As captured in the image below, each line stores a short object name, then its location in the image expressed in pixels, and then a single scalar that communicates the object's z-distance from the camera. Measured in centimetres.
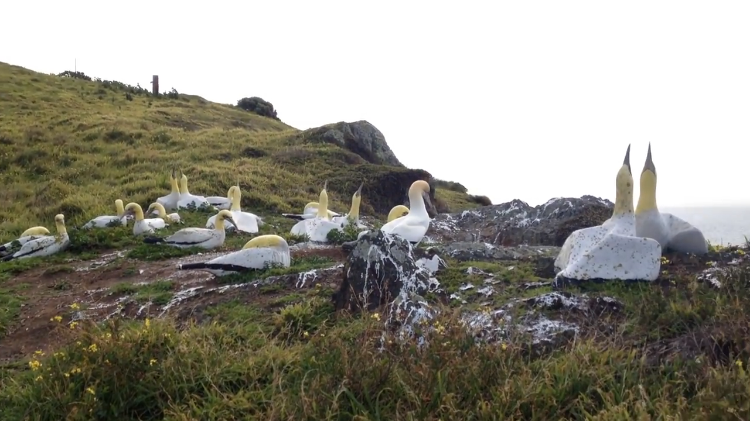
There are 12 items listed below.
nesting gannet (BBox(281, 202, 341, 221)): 1381
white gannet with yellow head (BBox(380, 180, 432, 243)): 896
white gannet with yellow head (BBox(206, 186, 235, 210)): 1494
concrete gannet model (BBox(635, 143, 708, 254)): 672
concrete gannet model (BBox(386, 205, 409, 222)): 1111
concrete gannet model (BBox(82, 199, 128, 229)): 1217
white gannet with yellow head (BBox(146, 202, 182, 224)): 1301
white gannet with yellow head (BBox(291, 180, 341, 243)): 1061
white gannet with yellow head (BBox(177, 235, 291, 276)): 771
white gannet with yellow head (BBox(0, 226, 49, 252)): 1060
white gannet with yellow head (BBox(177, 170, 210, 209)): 1467
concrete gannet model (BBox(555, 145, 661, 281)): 576
